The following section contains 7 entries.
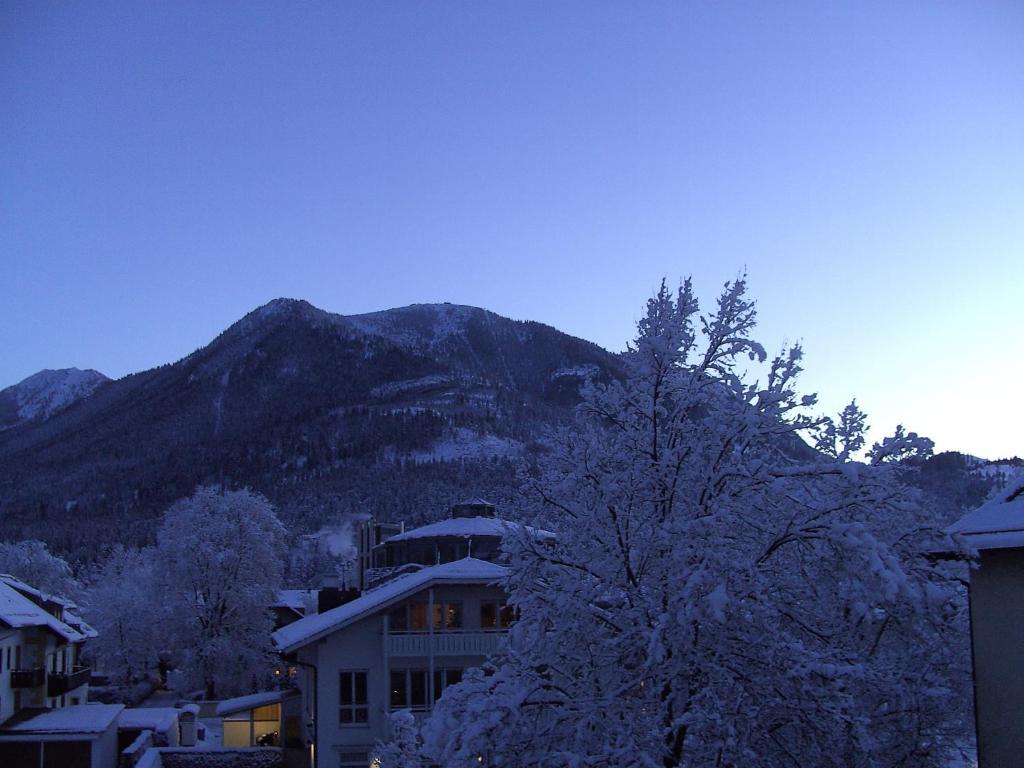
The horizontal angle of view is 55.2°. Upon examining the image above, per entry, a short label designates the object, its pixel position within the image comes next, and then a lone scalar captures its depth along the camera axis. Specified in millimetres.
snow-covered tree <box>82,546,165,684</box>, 60531
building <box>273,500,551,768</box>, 30938
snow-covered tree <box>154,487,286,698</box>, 55594
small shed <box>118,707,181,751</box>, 40406
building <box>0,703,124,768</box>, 34062
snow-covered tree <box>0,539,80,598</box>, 81750
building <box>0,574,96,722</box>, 36125
